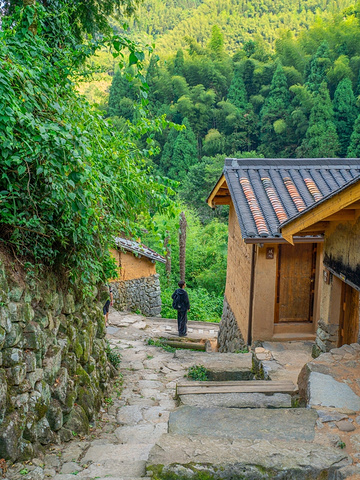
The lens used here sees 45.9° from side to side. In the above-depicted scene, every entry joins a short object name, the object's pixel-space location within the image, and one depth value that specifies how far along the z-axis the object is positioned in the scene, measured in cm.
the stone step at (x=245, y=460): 303
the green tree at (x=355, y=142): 3372
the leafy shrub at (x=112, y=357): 702
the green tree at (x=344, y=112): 3634
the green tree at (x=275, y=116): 4009
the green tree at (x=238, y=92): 4509
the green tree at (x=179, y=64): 4928
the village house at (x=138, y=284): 1694
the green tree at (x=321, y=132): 3500
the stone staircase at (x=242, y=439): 304
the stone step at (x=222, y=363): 687
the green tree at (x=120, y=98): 4400
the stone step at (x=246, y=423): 372
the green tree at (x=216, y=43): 5137
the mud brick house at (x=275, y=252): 840
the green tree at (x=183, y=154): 4050
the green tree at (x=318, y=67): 3922
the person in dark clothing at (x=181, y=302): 1092
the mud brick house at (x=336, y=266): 543
